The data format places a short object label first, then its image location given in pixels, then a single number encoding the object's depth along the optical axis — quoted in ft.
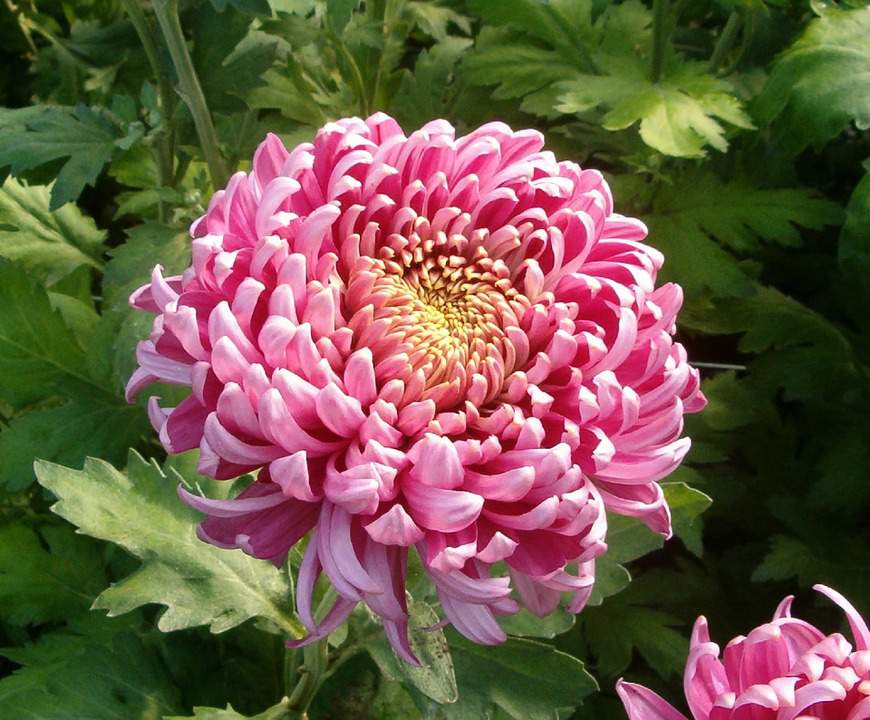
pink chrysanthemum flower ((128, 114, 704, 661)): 0.53
